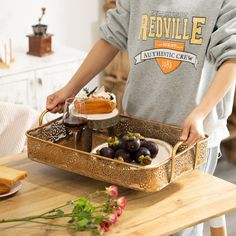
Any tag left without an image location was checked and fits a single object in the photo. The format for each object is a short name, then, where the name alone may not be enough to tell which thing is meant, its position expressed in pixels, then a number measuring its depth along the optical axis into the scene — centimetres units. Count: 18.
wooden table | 167
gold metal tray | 178
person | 203
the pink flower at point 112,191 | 164
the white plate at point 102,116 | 204
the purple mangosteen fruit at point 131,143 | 184
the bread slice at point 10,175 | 182
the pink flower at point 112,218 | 160
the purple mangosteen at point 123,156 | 183
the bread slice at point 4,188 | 183
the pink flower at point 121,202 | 163
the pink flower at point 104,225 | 162
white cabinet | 355
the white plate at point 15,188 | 181
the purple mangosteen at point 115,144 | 186
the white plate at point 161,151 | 190
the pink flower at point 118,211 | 164
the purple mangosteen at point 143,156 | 183
